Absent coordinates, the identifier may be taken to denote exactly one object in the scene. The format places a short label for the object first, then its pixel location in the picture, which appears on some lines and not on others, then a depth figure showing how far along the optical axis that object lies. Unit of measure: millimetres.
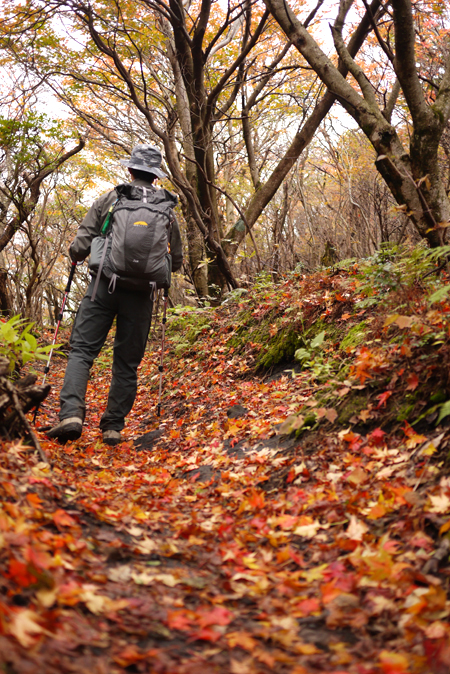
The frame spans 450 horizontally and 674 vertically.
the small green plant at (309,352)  4082
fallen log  2631
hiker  4406
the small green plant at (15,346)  3504
